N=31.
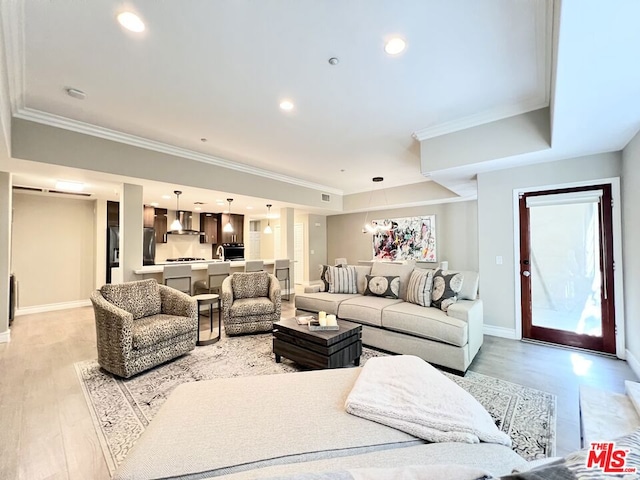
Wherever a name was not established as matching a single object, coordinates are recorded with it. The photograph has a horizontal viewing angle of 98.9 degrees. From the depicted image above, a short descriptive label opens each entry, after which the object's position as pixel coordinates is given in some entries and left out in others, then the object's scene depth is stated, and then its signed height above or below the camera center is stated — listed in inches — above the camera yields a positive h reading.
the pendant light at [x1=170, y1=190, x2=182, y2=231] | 223.3 +16.7
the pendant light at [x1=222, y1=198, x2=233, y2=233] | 281.5 +17.4
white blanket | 42.6 -28.2
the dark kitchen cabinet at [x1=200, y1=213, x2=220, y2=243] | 335.0 +22.3
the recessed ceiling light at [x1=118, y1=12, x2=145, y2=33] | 72.3 +60.9
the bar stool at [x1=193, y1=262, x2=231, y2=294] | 202.5 -25.1
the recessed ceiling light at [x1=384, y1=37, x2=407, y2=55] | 82.4 +60.8
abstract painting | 277.4 +3.8
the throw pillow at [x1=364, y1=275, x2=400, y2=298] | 155.6 -25.0
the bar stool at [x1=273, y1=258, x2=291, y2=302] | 250.2 -24.7
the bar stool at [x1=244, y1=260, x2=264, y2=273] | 222.8 -17.4
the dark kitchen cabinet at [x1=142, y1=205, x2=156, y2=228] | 271.9 +29.4
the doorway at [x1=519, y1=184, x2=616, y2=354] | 129.6 -13.0
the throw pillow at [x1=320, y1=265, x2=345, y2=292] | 177.9 -22.5
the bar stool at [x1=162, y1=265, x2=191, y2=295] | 176.6 -20.8
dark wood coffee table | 104.4 -40.7
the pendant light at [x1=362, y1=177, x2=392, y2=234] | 227.9 +26.7
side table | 144.0 -31.6
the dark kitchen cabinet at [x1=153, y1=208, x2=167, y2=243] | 295.6 +23.6
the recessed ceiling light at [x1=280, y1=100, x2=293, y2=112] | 117.3 +60.8
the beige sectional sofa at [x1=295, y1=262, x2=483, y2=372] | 110.5 -35.8
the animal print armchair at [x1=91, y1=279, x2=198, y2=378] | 104.2 -33.6
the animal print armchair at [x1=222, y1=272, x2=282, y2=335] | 153.9 -34.1
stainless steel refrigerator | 234.7 -2.6
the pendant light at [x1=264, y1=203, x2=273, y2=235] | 272.0 +36.0
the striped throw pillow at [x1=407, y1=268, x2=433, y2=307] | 137.0 -23.0
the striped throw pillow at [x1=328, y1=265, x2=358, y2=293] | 172.9 -23.1
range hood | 299.4 +26.9
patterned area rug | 72.6 -51.5
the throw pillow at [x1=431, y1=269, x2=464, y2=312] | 128.5 -22.6
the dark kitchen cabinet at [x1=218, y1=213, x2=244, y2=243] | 339.0 +19.5
